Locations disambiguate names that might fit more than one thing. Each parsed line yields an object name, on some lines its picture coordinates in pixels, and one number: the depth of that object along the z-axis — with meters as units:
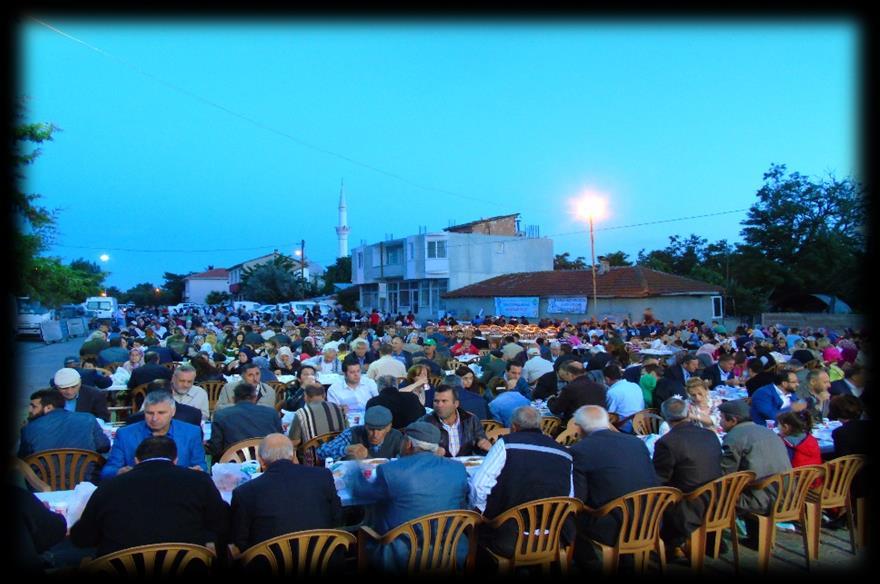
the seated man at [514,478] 3.94
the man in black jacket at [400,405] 6.34
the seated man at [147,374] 8.93
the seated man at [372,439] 5.05
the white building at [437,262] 42.81
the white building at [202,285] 103.81
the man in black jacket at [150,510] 3.18
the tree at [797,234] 37.91
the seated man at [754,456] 4.62
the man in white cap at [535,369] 9.88
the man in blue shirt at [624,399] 7.38
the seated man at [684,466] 4.31
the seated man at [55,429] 5.16
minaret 103.81
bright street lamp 26.14
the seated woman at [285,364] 10.82
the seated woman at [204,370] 9.33
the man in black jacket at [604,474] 4.12
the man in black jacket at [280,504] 3.51
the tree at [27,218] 13.71
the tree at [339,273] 71.75
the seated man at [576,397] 7.00
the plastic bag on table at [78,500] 3.73
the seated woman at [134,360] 10.40
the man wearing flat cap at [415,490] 3.83
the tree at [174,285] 104.12
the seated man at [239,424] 5.70
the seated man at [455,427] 5.51
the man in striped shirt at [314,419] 5.85
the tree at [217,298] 79.51
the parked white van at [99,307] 44.53
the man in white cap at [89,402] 7.16
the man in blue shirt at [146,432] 4.75
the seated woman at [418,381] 7.81
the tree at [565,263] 63.92
